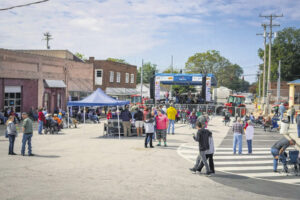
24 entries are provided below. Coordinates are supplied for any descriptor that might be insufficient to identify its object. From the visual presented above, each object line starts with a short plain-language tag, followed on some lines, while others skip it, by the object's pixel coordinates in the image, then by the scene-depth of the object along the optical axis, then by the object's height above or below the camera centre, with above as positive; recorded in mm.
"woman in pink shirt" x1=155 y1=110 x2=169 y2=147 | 14547 -892
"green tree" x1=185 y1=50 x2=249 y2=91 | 80938 +10544
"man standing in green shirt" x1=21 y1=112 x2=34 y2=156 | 12031 -1202
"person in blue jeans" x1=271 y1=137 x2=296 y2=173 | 10133 -1461
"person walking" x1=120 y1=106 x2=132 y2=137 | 17938 -1035
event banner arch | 32656 +2527
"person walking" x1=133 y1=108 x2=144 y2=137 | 17531 -1064
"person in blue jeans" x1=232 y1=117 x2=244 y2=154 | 13670 -1221
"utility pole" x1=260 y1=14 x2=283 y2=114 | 42475 +11321
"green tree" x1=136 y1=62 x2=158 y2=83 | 102912 +10079
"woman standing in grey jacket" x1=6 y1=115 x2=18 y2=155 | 12148 -1226
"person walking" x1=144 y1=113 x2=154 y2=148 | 13859 -996
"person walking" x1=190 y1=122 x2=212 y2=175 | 9539 -1110
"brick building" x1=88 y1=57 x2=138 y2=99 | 45500 +3758
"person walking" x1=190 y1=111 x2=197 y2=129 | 23531 -1181
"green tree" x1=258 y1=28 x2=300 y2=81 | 65688 +10669
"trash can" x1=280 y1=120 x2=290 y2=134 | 19891 -1387
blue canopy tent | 18789 +25
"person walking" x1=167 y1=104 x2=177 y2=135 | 19359 -630
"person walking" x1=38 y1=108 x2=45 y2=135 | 19328 -1220
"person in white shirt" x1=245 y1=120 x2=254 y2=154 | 14024 -1332
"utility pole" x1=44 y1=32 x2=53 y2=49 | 69062 +14207
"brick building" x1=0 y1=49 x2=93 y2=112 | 26688 +2031
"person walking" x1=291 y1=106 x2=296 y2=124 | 28133 -708
